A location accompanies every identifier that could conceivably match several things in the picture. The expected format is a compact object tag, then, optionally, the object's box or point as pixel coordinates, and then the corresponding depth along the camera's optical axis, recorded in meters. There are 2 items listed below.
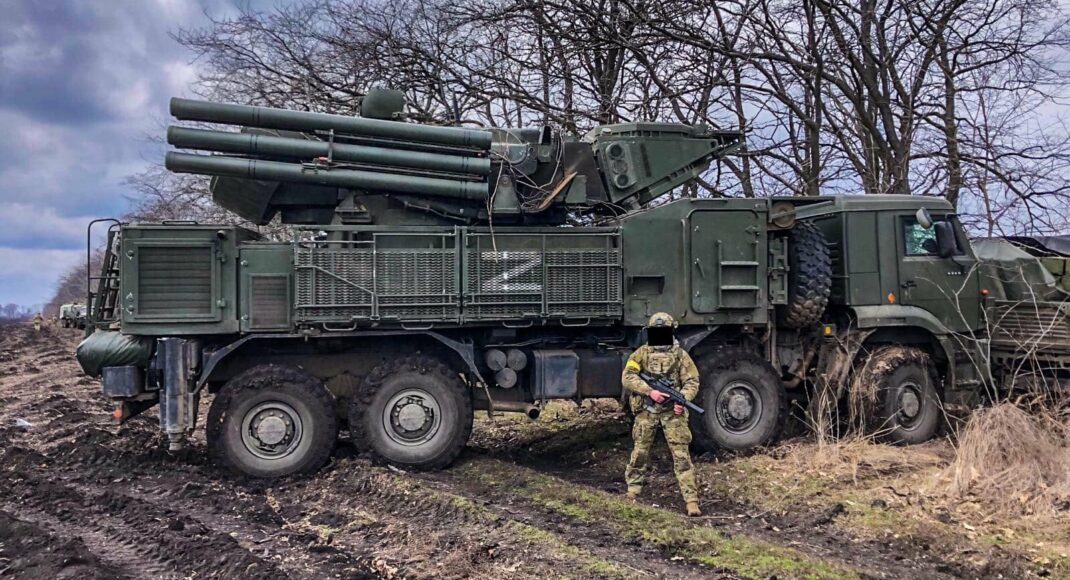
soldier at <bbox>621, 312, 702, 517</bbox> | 6.64
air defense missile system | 7.25
